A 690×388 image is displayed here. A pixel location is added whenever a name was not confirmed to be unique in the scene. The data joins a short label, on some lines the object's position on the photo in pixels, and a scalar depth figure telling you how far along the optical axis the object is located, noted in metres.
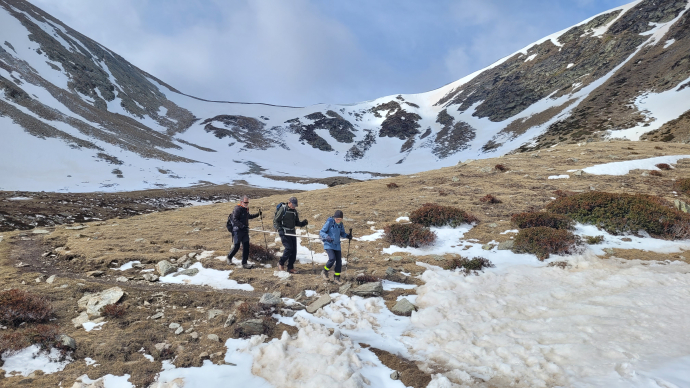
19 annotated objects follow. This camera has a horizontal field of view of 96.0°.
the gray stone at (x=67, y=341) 5.67
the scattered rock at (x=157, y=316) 7.16
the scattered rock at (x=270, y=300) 7.57
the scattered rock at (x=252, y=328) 6.52
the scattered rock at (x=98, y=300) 7.21
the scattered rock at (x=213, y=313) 7.21
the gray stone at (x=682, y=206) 12.81
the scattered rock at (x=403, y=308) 7.65
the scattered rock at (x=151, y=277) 9.63
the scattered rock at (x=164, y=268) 10.20
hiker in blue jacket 9.40
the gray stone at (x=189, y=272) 10.28
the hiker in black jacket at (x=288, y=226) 10.26
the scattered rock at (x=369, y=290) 8.47
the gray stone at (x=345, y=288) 8.63
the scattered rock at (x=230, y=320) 6.78
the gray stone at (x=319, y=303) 7.60
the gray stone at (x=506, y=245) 11.25
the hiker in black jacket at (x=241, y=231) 10.94
